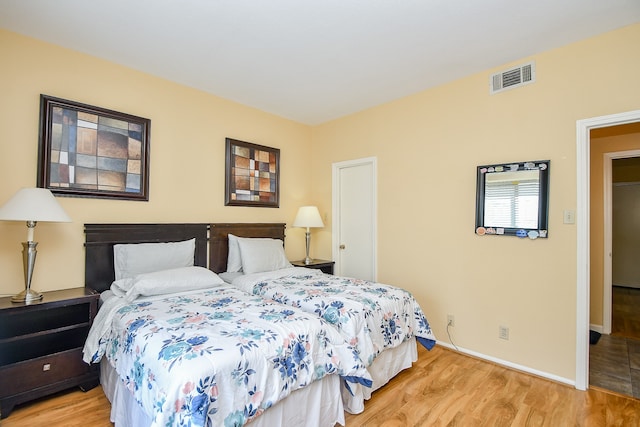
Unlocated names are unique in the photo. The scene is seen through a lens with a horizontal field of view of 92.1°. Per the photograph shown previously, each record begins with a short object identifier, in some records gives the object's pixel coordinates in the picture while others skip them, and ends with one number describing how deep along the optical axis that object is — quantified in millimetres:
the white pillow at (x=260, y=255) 3273
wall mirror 2521
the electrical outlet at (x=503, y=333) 2705
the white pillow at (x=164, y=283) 2268
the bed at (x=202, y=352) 1341
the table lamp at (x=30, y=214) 2010
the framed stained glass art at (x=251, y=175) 3568
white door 3823
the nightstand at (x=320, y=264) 3837
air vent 2604
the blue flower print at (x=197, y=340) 1481
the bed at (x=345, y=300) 2074
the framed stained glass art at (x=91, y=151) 2428
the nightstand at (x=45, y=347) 1963
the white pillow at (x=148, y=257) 2619
